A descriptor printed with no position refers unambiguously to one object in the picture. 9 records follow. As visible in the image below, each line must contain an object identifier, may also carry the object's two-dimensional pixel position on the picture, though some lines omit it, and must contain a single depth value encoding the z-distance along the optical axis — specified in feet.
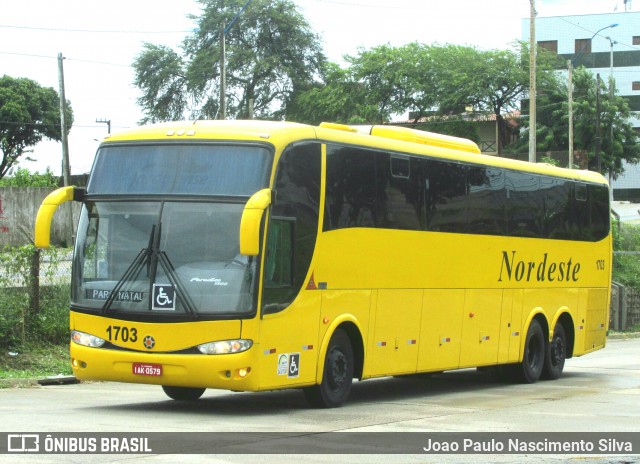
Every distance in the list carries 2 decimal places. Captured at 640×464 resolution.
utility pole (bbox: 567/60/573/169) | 171.53
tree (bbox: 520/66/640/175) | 241.14
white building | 310.86
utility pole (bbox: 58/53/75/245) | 157.28
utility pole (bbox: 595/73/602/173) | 190.10
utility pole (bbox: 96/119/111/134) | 265.13
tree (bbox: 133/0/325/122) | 268.62
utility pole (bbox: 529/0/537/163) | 109.91
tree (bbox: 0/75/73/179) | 276.00
